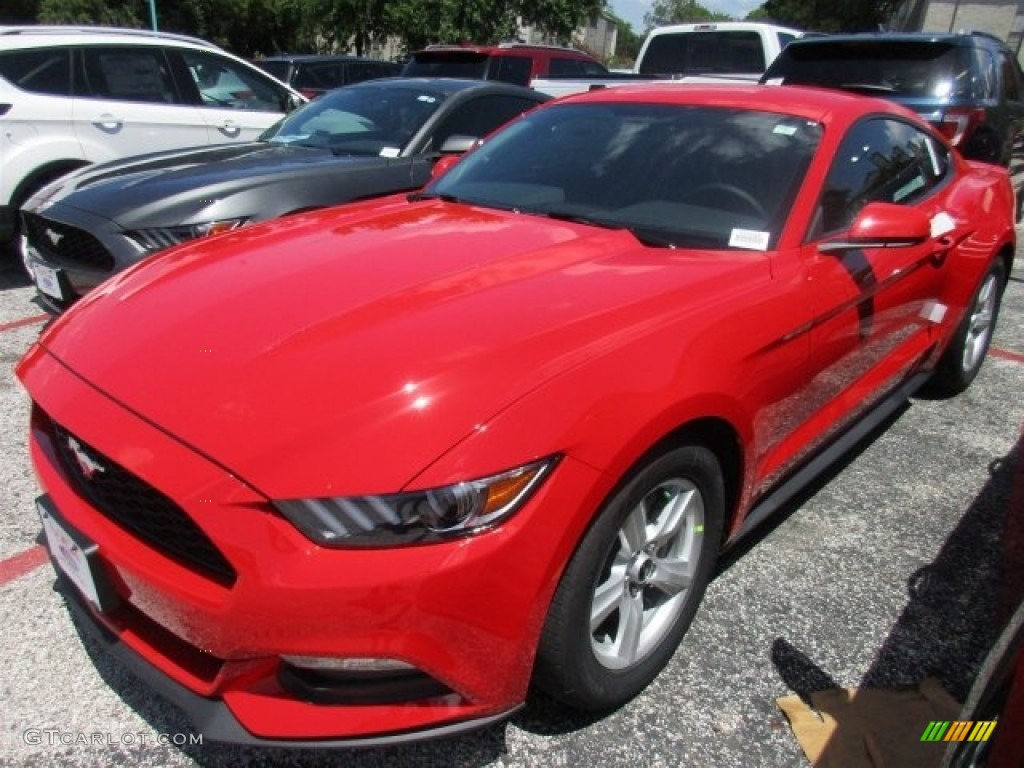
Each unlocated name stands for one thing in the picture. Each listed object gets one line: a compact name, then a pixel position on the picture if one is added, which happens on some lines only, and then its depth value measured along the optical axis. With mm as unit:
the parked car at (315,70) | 12414
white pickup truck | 9336
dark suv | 6488
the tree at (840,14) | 37281
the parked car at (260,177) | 3896
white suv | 5457
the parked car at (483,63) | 10242
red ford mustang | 1541
